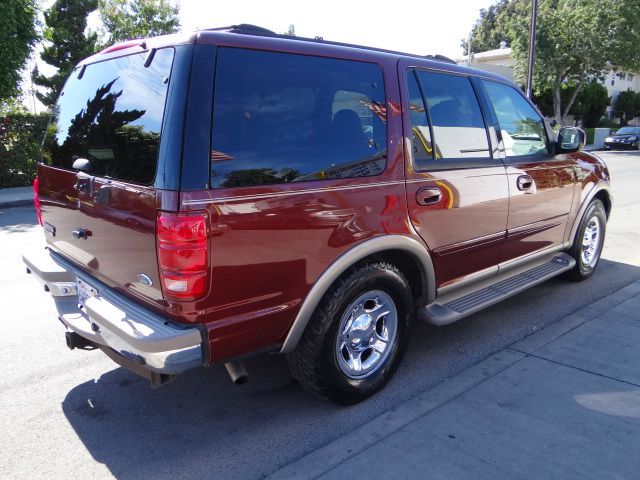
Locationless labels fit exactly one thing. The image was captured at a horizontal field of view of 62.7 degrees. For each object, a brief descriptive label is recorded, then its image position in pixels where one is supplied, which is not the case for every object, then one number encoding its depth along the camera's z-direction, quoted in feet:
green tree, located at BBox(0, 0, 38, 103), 42.06
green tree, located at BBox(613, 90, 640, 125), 133.69
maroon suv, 7.82
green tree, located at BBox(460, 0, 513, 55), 226.07
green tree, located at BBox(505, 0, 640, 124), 82.89
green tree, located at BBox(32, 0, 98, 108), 65.46
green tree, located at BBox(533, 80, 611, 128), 105.19
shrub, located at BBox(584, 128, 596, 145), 103.67
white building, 136.87
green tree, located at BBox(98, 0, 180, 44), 89.45
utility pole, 58.34
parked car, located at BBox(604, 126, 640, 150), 87.27
